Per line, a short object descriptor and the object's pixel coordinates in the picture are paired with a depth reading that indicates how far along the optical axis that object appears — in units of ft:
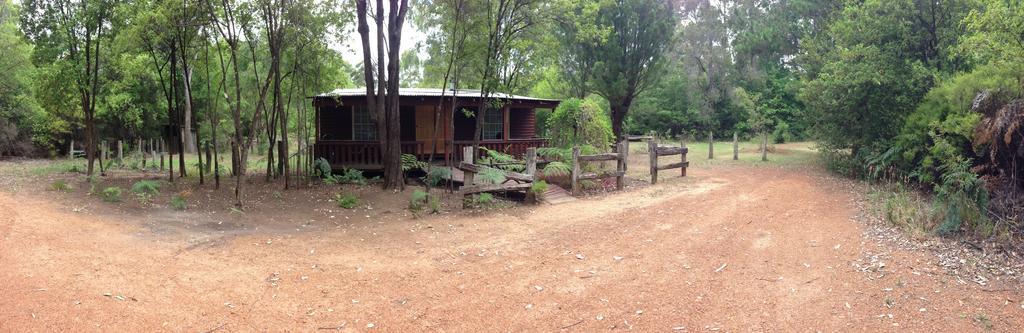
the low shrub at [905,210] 25.62
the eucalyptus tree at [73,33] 43.47
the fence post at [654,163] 47.80
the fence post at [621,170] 44.52
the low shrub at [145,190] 35.98
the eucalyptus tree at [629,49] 85.15
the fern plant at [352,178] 46.61
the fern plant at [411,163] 44.27
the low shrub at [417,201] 35.19
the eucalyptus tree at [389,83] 40.75
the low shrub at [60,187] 38.75
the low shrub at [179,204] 33.53
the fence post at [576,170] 40.96
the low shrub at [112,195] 34.38
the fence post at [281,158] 47.81
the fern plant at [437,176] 43.32
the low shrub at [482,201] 35.40
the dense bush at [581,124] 59.82
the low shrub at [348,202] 36.42
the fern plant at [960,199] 24.73
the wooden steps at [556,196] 38.27
